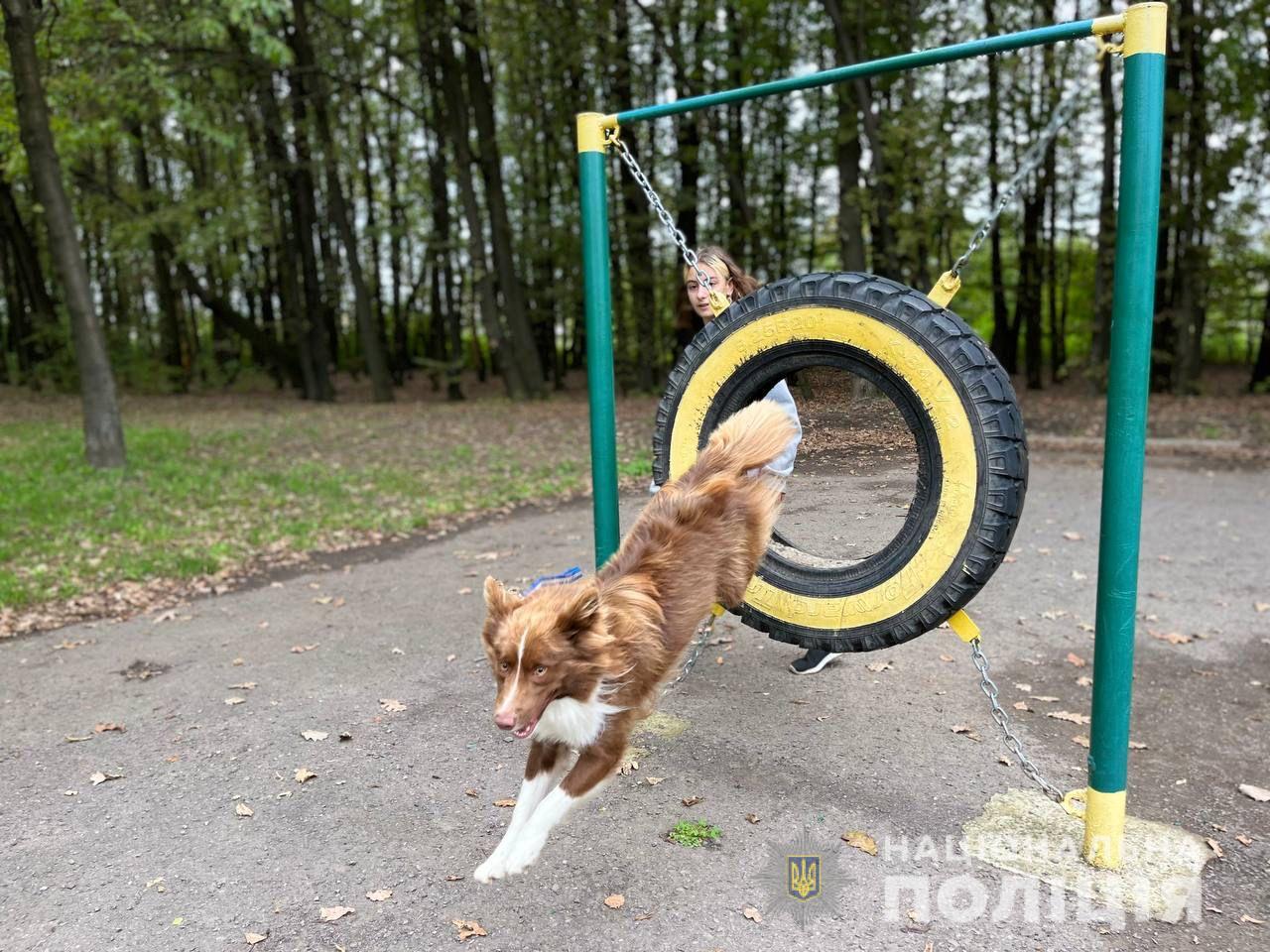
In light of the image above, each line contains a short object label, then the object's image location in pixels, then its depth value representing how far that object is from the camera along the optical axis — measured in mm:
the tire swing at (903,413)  3256
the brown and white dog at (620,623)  2639
